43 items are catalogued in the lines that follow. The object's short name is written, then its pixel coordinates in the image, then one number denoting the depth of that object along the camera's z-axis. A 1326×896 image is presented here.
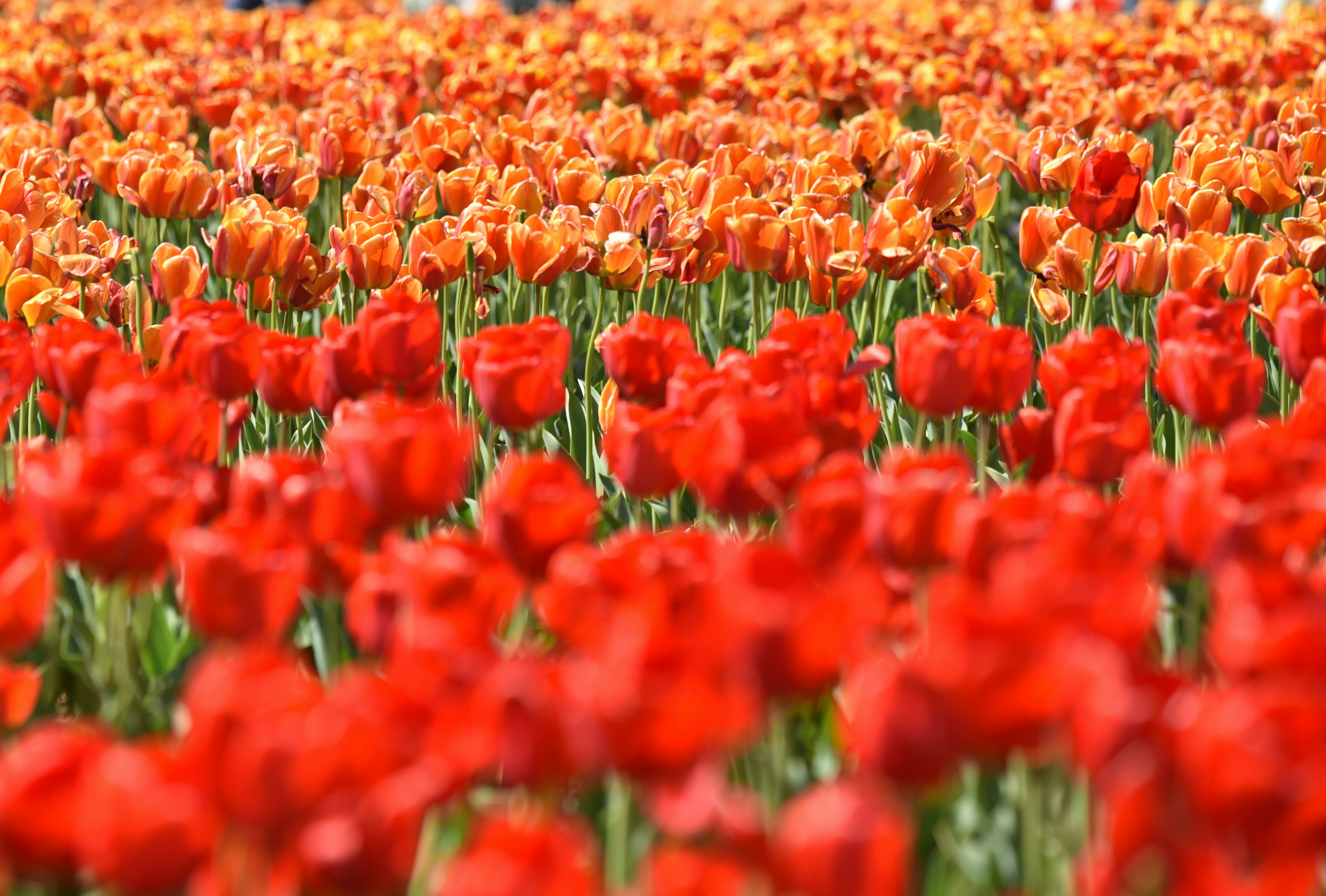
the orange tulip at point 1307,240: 5.82
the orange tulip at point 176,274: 5.88
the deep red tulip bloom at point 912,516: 3.05
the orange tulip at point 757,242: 5.75
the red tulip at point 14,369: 4.34
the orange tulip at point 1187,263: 5.55
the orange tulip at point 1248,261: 5.57
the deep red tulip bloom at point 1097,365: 4.04
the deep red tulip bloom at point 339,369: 4.34
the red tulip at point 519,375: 4.16
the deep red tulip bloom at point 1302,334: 4.50
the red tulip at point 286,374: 4.39
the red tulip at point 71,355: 4.26
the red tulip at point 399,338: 4.32
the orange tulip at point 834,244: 5.64
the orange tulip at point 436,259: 5.79
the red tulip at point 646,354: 4.54
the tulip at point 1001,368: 4.26
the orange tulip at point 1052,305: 5.93
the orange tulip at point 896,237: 5.89
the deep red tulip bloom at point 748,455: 3.41
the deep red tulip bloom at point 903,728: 2.32
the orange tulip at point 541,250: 5.79
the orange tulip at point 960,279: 6.03
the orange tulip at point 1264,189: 6.64
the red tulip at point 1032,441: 4.24
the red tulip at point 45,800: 2.32
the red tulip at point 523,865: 2.12
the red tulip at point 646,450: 3.70
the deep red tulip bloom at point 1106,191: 6.39
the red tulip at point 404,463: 3.20
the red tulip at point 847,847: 2.12
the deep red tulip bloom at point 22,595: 2.87
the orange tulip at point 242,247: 5.63
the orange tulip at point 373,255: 5.89
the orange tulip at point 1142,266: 5.74
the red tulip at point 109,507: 3.05
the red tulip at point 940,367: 4.20
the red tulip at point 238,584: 2.88
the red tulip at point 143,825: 2.20
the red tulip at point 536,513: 3.15
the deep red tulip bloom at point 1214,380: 4.05
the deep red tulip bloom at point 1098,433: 3.83
